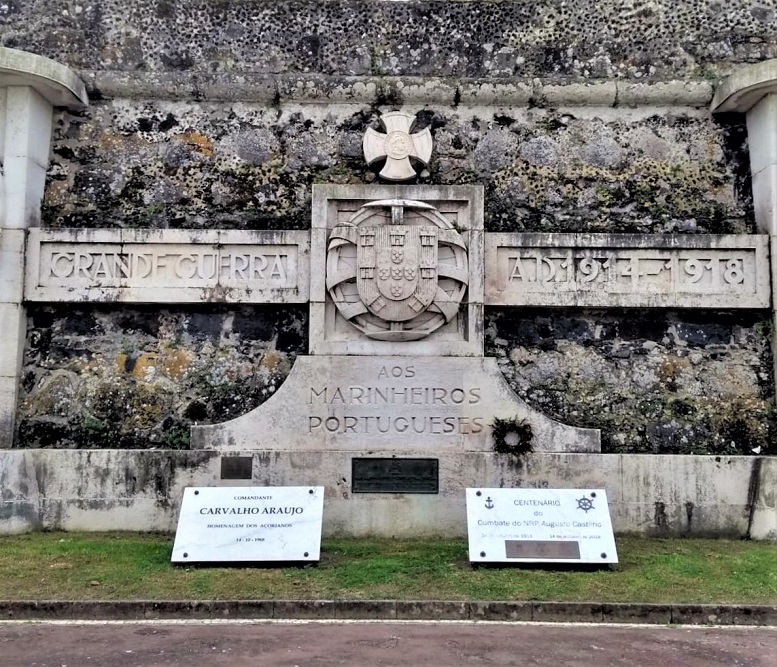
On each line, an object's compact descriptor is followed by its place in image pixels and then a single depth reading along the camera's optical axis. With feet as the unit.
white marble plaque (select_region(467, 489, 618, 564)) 22.00
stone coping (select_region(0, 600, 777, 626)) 18.88
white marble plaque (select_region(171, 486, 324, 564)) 22.22
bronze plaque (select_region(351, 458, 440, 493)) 26.17
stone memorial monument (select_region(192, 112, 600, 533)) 26.21
